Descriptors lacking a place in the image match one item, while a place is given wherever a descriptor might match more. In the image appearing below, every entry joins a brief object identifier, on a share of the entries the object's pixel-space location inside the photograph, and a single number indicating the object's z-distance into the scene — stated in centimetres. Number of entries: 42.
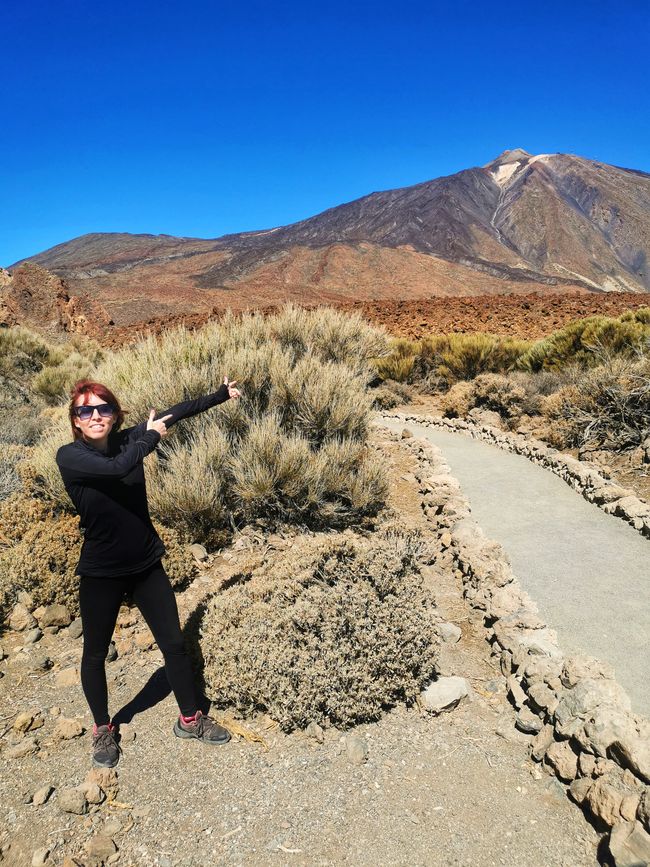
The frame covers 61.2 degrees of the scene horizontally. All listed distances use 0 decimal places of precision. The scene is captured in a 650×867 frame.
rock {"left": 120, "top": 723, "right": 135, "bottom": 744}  280
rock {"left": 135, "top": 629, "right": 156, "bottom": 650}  360
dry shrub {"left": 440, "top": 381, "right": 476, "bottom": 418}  1054
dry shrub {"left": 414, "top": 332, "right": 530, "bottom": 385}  1260
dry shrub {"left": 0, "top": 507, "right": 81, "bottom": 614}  398
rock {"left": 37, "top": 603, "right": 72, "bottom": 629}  382
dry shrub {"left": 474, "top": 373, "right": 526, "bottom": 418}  978
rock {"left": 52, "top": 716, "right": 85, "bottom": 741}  279
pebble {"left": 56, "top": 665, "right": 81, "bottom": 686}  327
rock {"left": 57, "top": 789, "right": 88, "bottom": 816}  232
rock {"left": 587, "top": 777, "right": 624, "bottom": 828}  218
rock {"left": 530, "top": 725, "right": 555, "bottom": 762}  264
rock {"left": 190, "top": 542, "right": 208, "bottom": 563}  464
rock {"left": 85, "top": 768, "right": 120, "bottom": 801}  245
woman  247
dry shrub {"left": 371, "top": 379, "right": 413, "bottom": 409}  1195
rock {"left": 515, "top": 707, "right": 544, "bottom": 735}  282
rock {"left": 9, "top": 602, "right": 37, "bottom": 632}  382
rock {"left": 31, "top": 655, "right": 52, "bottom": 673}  341
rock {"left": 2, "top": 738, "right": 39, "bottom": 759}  267
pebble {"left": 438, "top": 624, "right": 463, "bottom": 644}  370
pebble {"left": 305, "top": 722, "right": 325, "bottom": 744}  280
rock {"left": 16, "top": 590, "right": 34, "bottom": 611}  396
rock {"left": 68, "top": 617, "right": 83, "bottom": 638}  375
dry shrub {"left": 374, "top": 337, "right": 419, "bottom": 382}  1302
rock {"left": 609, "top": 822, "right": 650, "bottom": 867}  195
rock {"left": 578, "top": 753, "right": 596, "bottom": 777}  241
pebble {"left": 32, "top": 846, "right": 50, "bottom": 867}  208
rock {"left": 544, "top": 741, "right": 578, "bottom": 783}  248
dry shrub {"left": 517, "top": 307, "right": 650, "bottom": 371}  1018
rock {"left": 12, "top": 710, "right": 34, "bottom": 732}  283
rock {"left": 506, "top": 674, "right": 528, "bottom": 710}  303
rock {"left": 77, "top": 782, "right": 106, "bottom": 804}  238
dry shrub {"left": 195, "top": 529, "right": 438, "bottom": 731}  290
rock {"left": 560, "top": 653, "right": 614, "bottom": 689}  296
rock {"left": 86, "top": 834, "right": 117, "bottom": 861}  213
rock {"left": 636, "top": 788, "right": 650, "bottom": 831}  206
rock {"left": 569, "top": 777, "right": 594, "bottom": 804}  235
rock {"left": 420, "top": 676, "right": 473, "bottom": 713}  300
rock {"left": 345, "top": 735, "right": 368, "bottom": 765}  265
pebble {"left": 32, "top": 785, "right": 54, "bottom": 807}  238
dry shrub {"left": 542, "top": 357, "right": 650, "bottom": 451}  743
